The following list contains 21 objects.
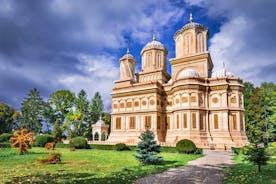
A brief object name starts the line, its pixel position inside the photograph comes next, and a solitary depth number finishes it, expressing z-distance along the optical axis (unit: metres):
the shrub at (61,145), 26.79
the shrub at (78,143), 23.95
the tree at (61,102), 41.91
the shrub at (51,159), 11.17
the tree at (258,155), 8.70
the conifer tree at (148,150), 11.34
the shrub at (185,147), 18.09
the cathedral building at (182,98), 27.47
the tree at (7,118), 46.59
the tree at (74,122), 40.70
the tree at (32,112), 44.44
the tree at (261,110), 32.44
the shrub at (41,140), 27.95
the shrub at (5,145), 26.39
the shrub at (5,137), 33.53
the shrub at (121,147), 22.34
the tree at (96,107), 44.70
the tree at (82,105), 42.13
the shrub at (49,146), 22.03
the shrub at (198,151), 18.24
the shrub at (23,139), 16.19
